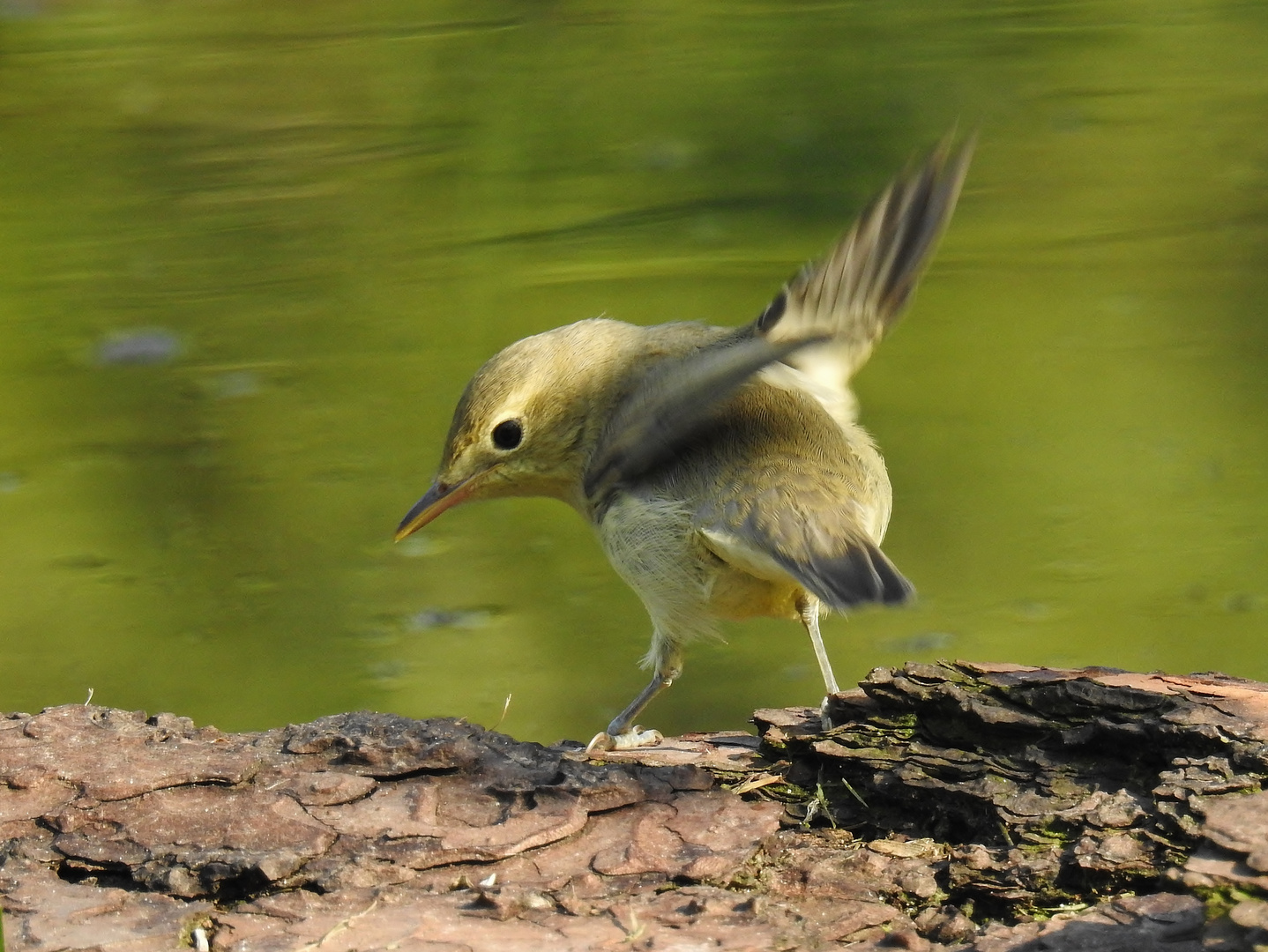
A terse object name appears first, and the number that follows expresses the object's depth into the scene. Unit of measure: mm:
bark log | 4574
